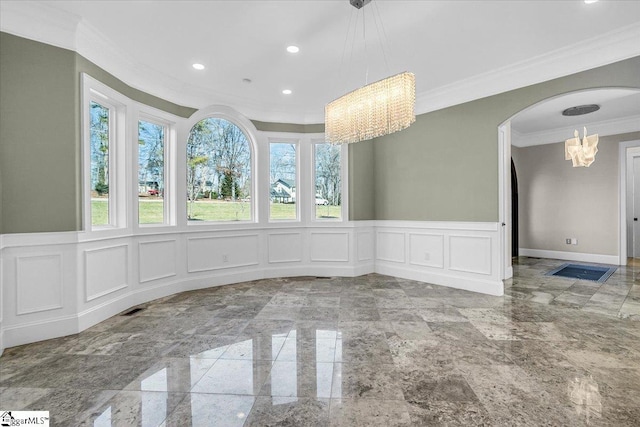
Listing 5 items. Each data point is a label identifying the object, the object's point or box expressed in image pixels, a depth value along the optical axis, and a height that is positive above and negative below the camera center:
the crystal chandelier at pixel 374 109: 2.70 +0.95
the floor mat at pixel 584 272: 5.15 -1.12
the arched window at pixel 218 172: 4.77 +0.67
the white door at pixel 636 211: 6.95 -0.05
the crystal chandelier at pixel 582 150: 5.20 +1.01
